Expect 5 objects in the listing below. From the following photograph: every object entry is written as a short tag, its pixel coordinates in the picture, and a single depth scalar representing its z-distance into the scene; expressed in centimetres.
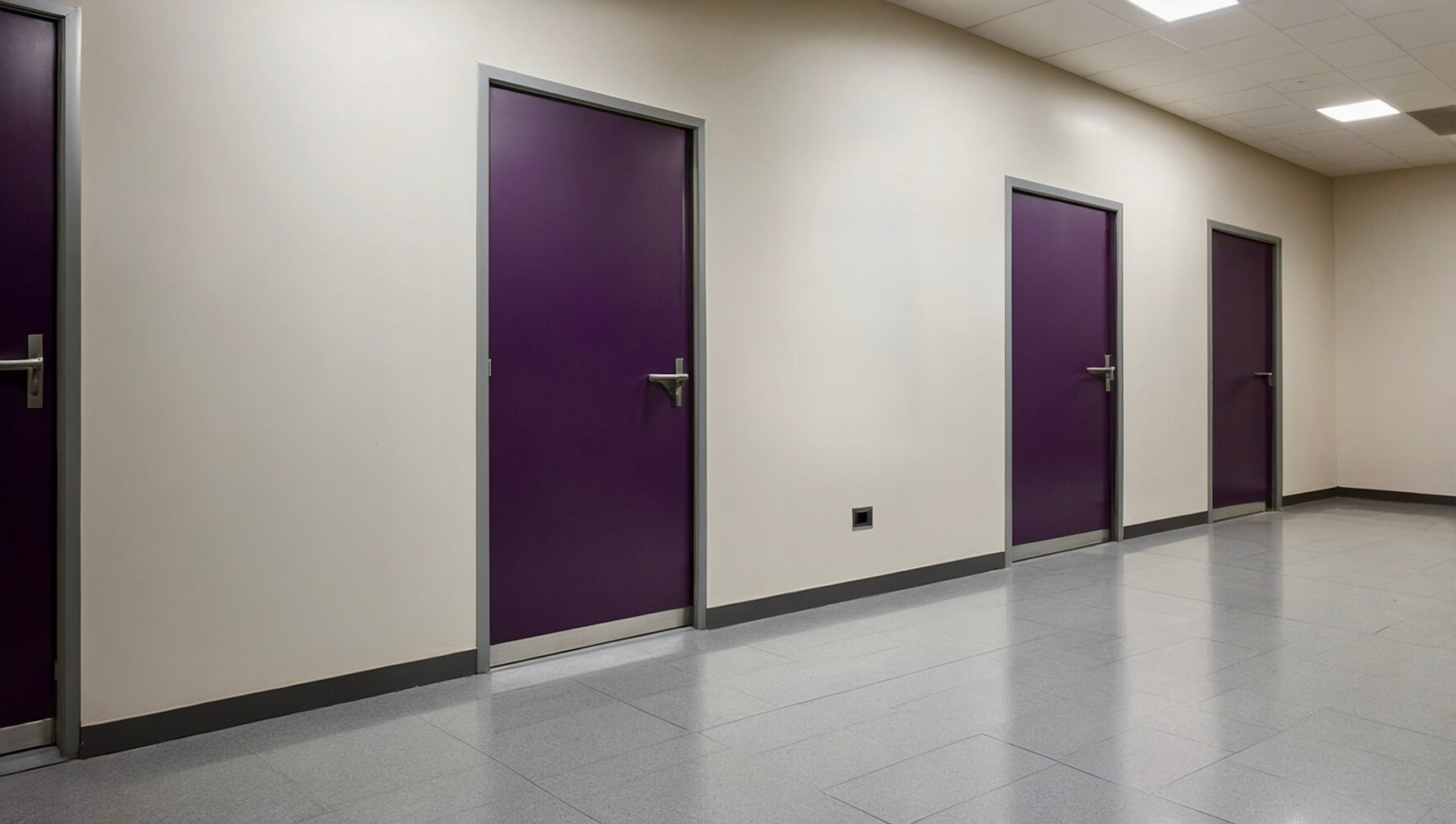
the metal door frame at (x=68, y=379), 252
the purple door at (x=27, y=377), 248
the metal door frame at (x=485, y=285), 331
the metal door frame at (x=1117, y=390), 602
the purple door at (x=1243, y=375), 710
